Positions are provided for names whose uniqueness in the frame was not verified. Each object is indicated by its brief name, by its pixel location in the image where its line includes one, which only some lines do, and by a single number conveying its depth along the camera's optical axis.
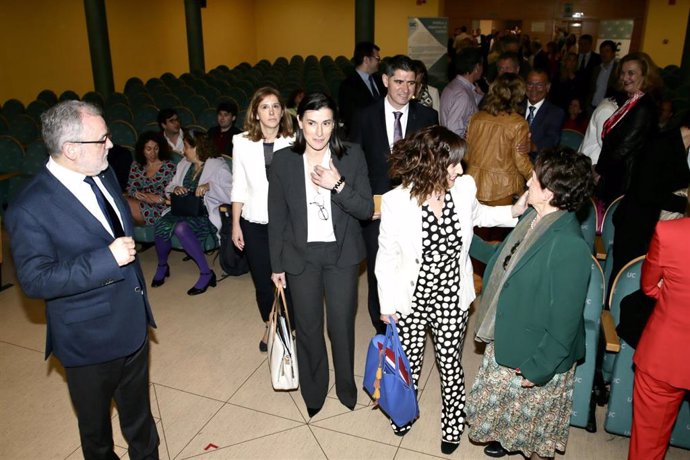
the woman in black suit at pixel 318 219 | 2.44
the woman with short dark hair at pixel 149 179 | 4.62
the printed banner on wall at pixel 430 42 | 9.09
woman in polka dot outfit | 2.19
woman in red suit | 1.80
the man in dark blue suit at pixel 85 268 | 1.86
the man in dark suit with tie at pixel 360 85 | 5.08
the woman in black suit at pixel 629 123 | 3.63
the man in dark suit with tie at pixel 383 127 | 3.24
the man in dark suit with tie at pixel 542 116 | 4.29
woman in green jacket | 1.96
